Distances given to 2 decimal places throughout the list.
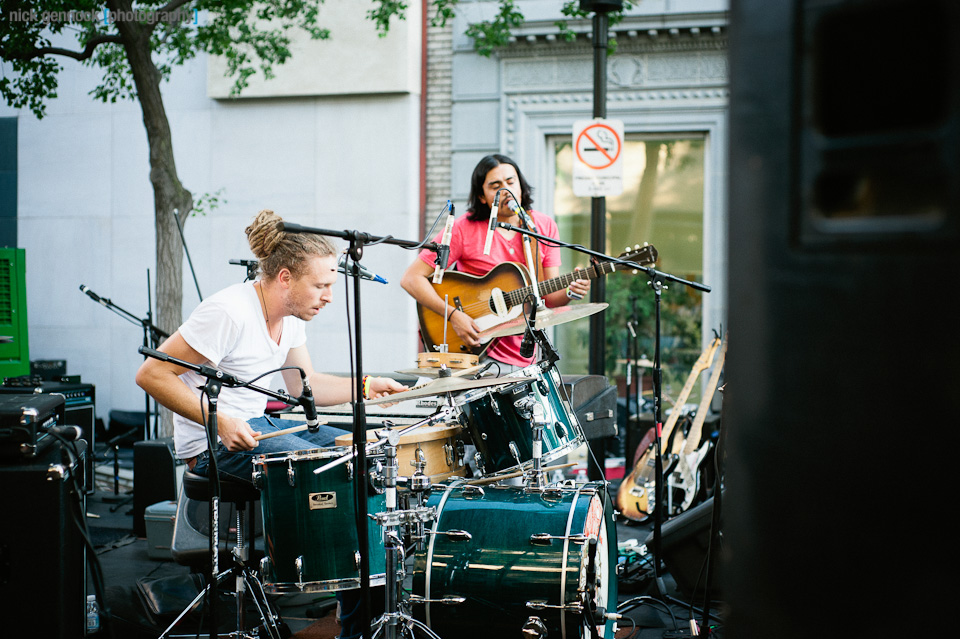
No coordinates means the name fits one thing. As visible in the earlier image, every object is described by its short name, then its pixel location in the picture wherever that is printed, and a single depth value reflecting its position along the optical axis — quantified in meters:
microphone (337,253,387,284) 2.84
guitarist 4.88
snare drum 3.49
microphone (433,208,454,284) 3.11
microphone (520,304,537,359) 3.75
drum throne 3.49
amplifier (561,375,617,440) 4.91
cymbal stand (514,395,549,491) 3.54
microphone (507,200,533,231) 4.20
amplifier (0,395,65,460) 2.79
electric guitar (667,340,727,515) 5.60
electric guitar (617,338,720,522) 5.70
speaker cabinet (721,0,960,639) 0.72
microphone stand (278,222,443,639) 2.67
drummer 3.47
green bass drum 3.05
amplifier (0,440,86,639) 2.70
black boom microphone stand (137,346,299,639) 3.01
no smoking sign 5.73
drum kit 3.08
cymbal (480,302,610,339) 3.77
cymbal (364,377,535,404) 3.13
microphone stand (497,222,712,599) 3.74
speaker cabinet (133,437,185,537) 5.60
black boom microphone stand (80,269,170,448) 6.00
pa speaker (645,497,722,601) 4.04
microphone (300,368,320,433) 3.10
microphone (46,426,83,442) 2.89
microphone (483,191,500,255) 4.08
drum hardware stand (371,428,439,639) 3.07
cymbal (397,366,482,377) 3.66
